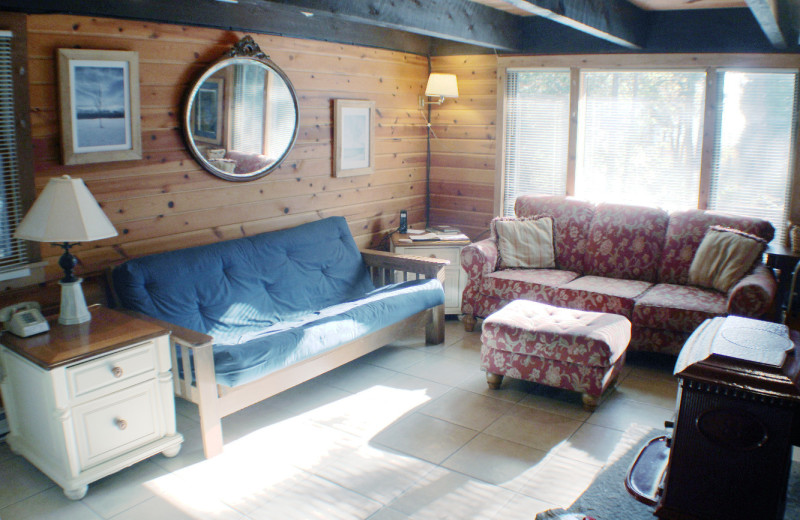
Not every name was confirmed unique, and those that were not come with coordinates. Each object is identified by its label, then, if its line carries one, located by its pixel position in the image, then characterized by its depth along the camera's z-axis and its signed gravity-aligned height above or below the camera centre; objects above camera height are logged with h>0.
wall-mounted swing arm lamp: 5.04 +0.54
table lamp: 2.73 -0.27
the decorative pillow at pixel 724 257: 4.06 -0.58
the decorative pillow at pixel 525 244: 4.80 -0.60
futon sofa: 2.99 -0.83
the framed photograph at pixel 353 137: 4.59 +0.14
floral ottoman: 3.40 -0.97
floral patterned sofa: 3.97 -0.75
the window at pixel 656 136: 4.38 +0.17
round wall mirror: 3.64 +0.22
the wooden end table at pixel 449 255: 4.81 -0.70
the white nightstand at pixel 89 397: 2.61 -0.98
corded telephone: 2.75 -0.68
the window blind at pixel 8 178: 2.87 -0.11
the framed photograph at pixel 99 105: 3.04 +0.22
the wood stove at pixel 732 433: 1.73 -0.71
